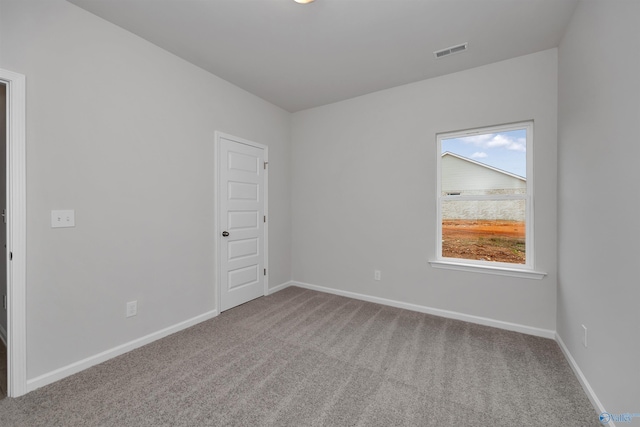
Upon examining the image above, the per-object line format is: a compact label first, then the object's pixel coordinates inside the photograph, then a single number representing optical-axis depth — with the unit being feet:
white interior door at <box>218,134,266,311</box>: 10.65
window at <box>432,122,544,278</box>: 9.16
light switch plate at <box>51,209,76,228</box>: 6.38
